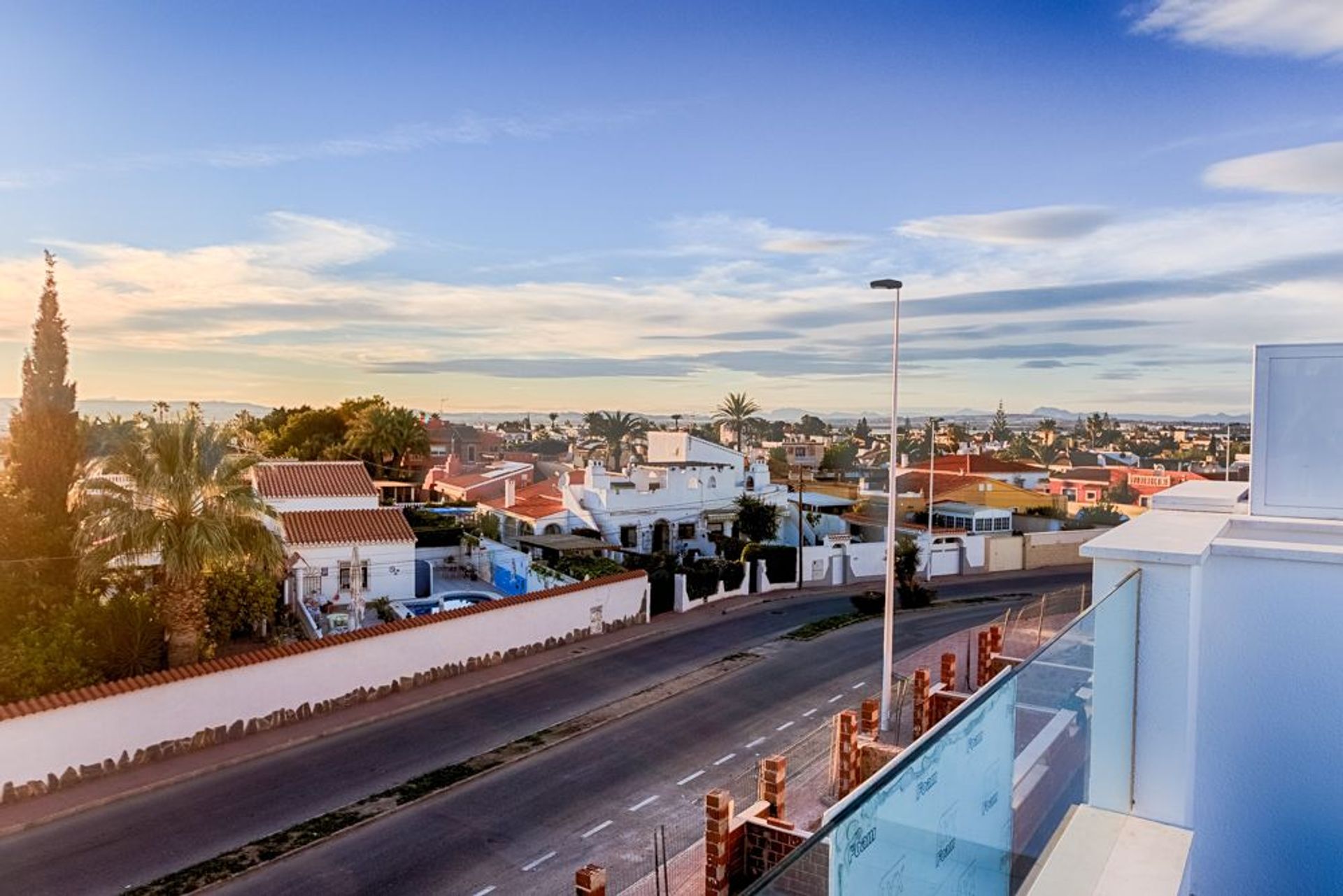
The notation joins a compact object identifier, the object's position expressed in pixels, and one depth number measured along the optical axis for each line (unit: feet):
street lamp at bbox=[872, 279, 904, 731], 58.49
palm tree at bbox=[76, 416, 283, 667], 55.21
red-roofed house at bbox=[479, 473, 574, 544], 124.88
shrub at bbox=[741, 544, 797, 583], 116.26
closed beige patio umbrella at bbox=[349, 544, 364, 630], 78.89
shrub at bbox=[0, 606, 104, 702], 49.14
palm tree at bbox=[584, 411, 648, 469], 246.88
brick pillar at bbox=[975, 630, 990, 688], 55.62
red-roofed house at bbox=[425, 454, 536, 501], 168.86
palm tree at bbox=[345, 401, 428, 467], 194.29
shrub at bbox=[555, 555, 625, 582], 91.76
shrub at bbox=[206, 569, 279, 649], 66.80
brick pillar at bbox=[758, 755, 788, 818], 36.60
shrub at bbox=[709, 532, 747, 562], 125.80
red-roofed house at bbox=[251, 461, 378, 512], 94.79
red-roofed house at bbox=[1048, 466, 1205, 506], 186.29
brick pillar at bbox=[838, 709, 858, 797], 44.21
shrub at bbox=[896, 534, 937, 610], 104.94
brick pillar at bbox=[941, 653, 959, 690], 54.85
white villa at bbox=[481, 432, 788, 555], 125.29
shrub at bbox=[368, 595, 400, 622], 83.20
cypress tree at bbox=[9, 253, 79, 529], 66.80
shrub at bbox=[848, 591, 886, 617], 99.55
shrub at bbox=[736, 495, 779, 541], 135.64
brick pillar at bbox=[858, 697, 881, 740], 45.57
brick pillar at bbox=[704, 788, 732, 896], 33.81
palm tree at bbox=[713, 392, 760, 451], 274.36
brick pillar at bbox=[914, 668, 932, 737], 52.15
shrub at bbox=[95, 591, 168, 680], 55.67
